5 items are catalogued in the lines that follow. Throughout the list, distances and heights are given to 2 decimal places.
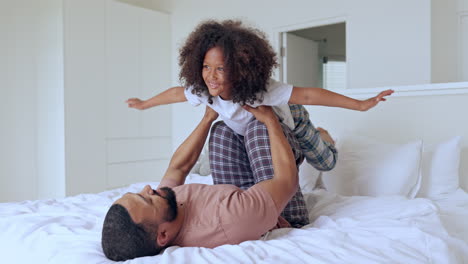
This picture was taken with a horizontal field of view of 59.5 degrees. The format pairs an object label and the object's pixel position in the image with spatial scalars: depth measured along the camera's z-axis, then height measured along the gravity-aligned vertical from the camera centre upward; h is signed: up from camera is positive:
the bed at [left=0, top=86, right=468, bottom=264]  1.17 -0.37
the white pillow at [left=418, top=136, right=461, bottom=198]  2.25 -0.28
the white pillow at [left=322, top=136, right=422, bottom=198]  2.23 -0.27
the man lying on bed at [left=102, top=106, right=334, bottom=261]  1.13 -0.27
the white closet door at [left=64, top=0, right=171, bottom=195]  3.93 +0.32
